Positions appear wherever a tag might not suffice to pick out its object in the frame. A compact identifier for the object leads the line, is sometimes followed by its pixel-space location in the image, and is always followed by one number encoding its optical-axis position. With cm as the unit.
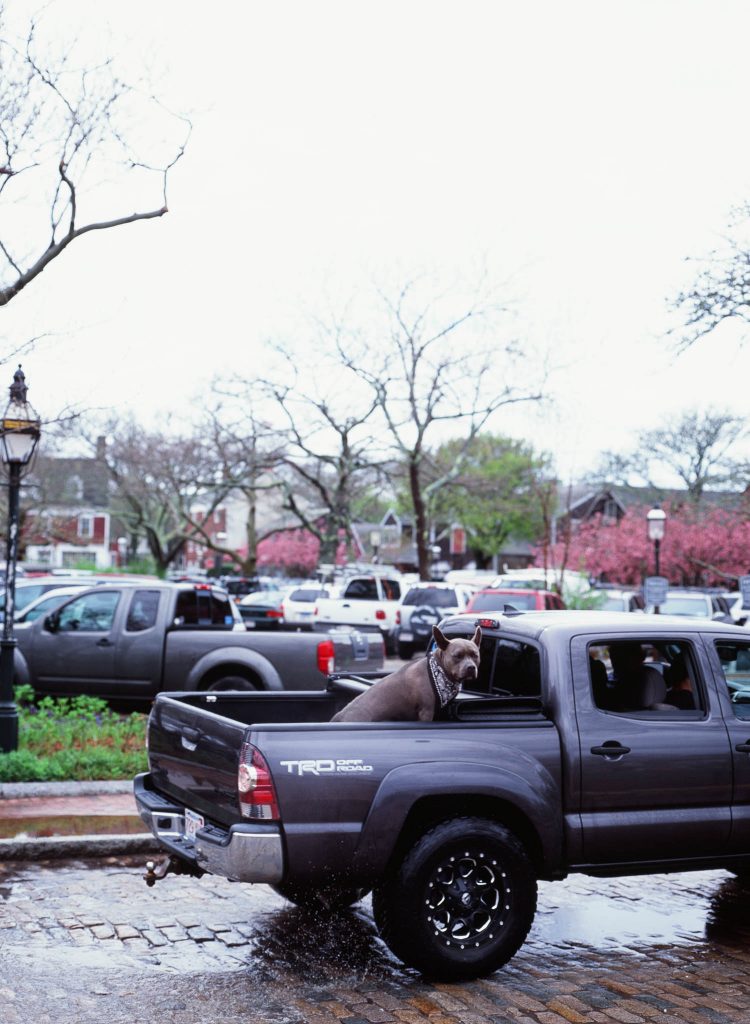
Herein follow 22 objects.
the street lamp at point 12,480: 996
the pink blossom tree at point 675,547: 4903
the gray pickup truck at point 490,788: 512
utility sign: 2330
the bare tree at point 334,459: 3472
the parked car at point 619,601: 2492
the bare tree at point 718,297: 1424
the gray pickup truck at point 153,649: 1195
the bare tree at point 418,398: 3134
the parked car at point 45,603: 1436
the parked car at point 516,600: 2228
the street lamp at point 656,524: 2533
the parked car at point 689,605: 2700
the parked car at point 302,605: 2961
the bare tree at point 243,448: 3705
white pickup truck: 2627
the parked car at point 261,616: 2586
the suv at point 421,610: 2470
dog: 567
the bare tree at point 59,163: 1110
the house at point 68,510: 5662
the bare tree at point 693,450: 6096
